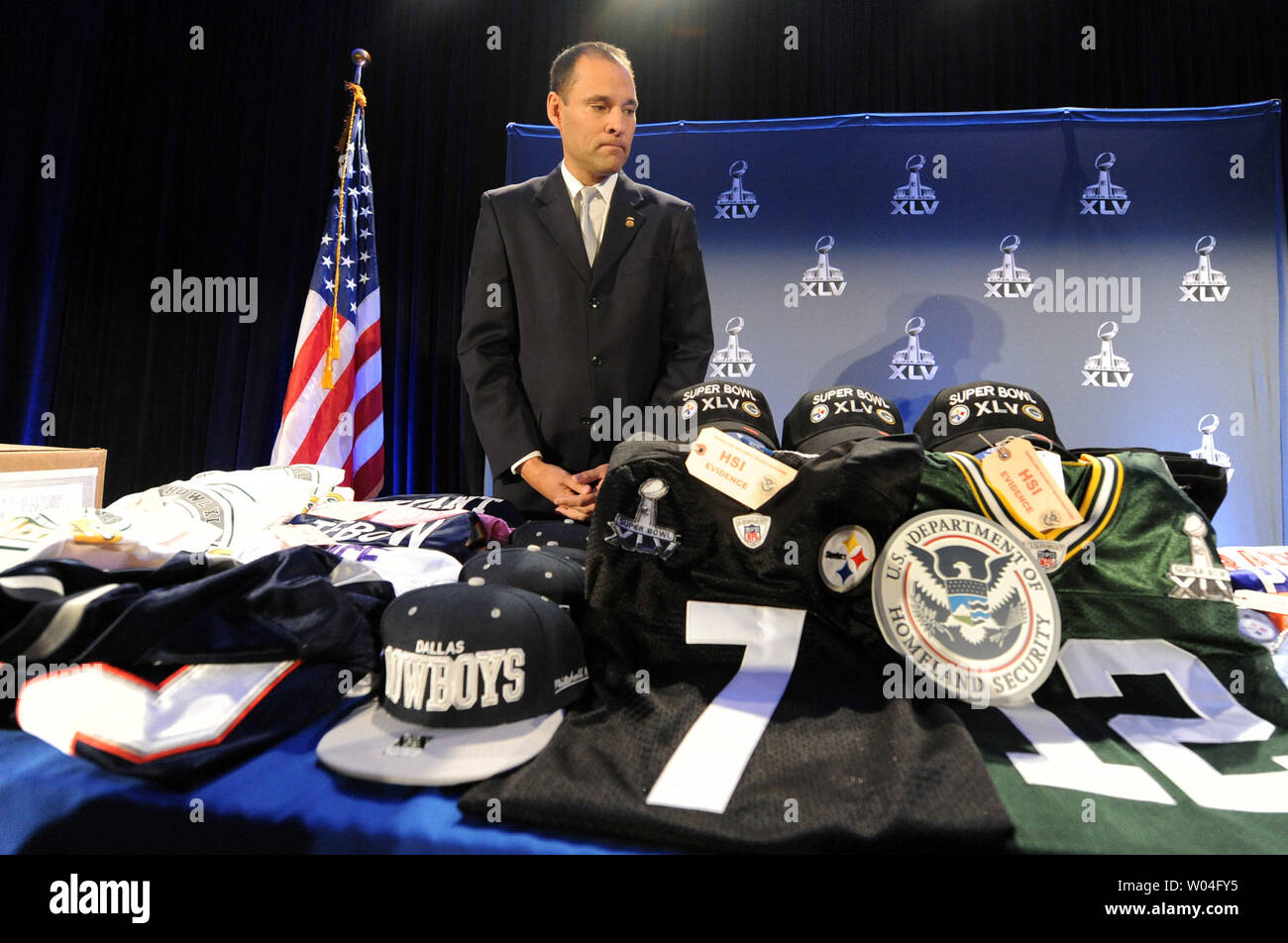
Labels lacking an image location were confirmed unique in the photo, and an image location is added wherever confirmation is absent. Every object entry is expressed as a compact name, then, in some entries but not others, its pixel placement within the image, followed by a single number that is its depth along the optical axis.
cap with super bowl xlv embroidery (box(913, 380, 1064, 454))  1.09
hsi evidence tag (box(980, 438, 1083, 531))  0.81
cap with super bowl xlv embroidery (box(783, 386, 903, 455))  1.17
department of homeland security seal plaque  0.76
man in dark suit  1.69
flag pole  3.05
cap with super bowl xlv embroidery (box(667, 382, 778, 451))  1.17
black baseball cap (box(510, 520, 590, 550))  1.26
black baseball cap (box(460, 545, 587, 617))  0.89
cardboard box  1.71
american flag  3.01
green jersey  0.56
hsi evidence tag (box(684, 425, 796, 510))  0.82
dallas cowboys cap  0.62
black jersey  0.54
